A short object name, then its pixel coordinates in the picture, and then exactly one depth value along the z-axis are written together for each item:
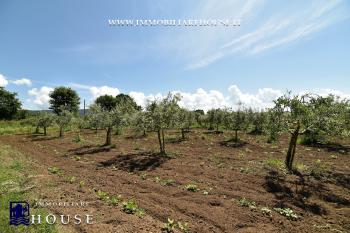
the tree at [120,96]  77.69
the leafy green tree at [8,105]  63.41
